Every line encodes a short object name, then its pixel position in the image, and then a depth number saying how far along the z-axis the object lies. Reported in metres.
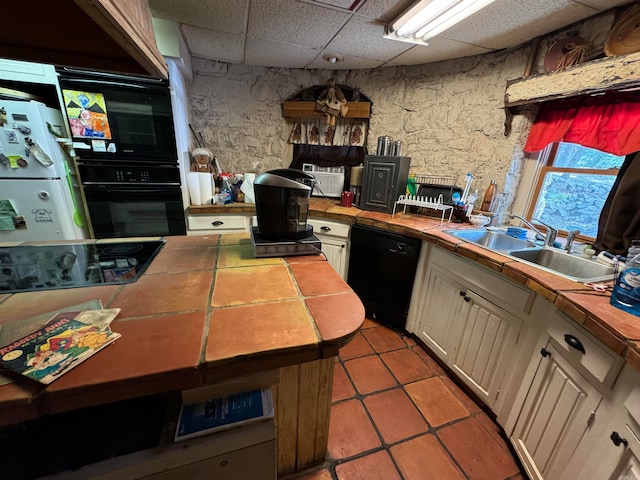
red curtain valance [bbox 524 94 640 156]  1.30
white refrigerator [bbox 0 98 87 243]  1.64
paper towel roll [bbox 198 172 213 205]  2.18
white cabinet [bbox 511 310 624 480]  0.83
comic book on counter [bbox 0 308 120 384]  0.47
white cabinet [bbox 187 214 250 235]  2.18
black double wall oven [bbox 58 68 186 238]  1.71
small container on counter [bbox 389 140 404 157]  2.01
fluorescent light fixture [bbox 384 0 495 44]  1.32
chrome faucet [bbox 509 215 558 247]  1.48
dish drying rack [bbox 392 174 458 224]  1.96
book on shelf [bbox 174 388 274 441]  0.58
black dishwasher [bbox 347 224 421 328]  1.84
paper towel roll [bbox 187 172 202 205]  2.15
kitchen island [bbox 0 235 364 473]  0.47
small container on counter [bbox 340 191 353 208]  2.34
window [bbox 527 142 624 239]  1.54
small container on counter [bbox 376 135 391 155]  2.06
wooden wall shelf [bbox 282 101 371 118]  2.44
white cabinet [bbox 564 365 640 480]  0.69
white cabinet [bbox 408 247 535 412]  1.23
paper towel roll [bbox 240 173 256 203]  2.34
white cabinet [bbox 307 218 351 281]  2.17
